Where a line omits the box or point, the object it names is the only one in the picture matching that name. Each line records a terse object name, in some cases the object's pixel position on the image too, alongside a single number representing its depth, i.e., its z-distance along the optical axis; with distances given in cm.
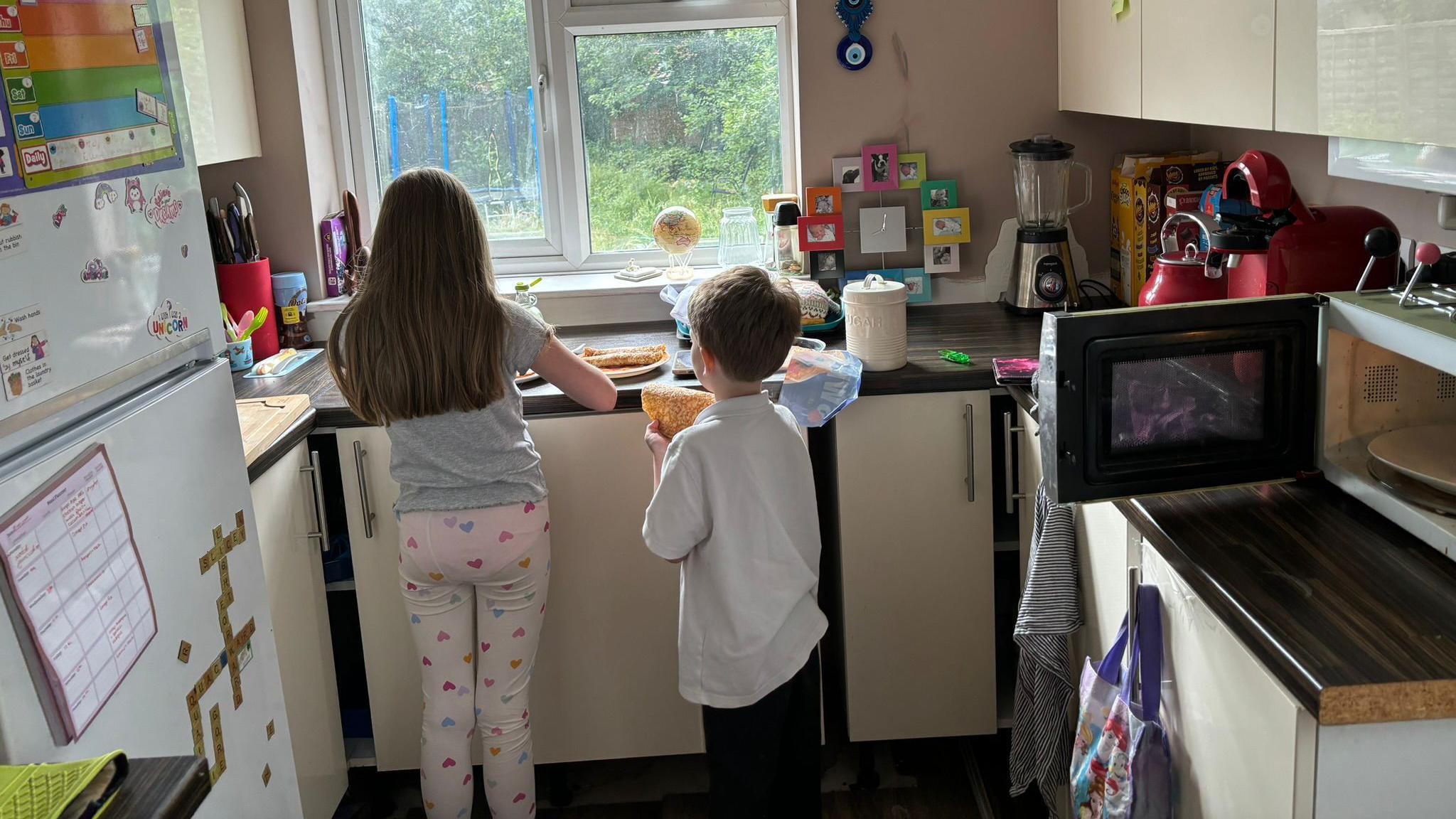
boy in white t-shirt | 180
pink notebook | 216
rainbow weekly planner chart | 108
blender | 262
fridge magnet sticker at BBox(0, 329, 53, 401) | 106
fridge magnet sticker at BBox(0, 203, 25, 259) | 105
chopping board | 198
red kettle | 188
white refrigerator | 108
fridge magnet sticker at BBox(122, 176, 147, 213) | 127
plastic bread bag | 216
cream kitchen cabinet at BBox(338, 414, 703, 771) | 228
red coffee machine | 163
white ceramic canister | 225
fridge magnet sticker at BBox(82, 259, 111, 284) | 118
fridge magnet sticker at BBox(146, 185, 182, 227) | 132
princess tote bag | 146
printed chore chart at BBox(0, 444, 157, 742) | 107
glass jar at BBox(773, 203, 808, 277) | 281
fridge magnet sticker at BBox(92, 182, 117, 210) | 120
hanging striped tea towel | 191
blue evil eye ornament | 269
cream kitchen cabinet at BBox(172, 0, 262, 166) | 235
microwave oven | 149
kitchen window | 293
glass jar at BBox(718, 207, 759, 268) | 291
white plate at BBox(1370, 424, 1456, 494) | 139
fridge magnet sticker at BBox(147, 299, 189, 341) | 132
